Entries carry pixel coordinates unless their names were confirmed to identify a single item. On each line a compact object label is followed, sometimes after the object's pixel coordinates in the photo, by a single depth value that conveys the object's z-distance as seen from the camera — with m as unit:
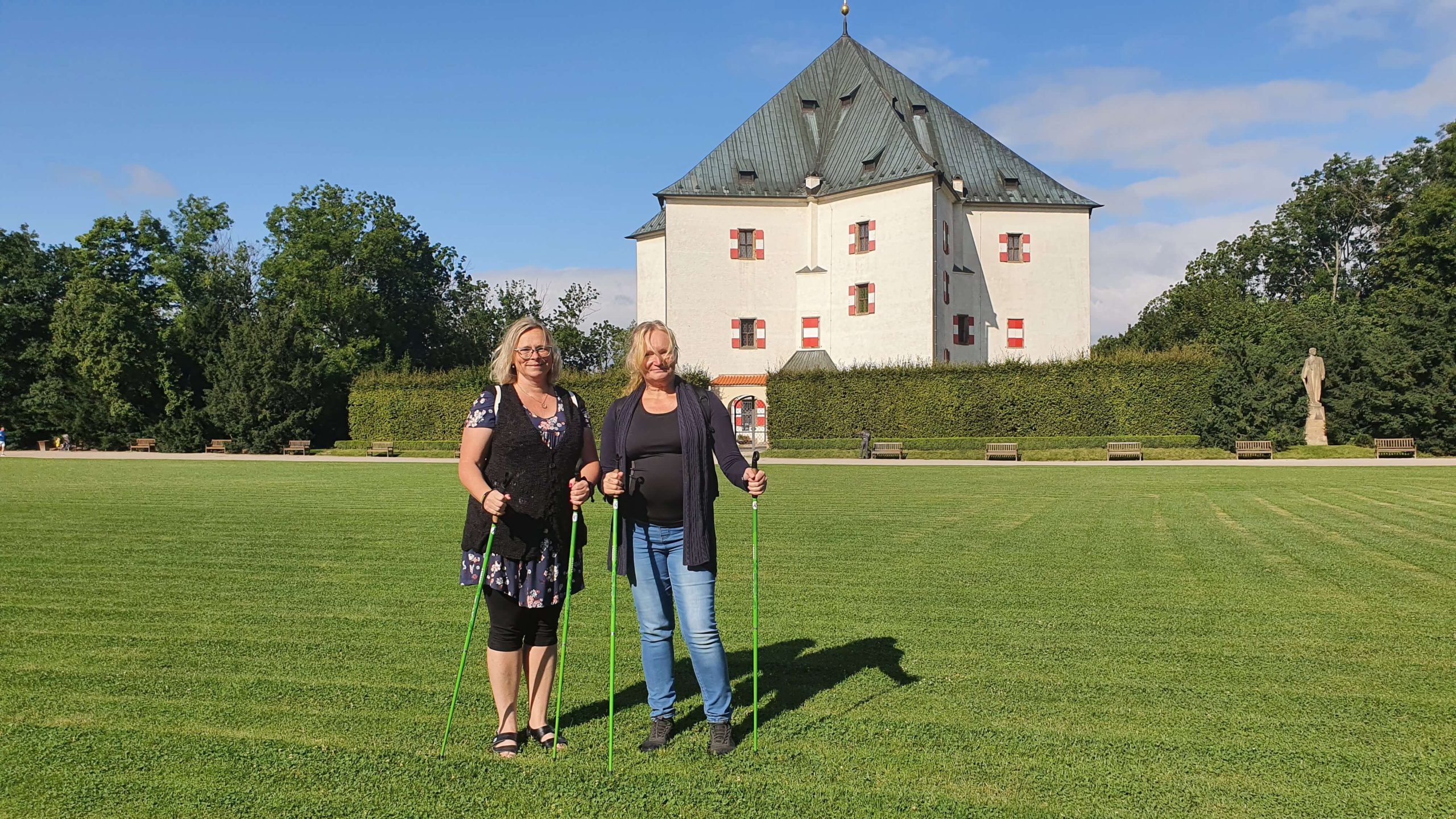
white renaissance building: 43.19
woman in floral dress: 4.26
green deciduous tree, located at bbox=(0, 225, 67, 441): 44.31
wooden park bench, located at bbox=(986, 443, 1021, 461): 31.30
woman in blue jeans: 4.30
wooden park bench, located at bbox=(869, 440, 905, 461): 32.84
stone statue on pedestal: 29.00
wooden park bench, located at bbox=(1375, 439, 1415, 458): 27.58
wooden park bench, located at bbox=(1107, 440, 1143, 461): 29.64
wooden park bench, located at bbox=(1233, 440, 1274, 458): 28.23
